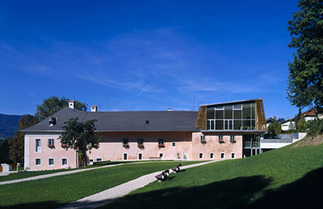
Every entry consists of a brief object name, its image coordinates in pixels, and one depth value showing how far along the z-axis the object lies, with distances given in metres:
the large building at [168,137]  36.84
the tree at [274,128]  61.23
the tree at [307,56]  20.92
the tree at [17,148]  51.25
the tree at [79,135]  29.72
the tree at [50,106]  62.03
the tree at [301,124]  51.41
